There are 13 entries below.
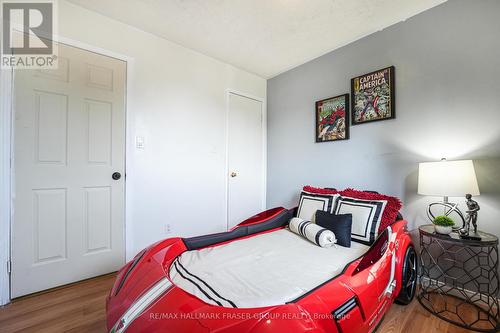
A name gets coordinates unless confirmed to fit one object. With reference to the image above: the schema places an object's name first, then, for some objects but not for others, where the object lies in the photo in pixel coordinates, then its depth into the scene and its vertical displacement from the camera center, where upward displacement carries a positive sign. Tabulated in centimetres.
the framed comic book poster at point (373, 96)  202 +72
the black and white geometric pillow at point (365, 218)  167 -41
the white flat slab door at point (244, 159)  293 +12
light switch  216 +25
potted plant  147 -40
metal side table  141 -88
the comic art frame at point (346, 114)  236 +59
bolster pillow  161 -52
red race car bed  80 -59
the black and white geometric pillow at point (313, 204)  198 -36
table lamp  143 -8
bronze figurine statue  145 -29
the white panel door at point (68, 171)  166 -4
